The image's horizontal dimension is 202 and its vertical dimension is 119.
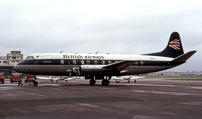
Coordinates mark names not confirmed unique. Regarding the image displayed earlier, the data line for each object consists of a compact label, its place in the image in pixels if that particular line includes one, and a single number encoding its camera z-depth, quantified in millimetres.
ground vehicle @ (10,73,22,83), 42844
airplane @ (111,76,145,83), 51906
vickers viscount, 31266
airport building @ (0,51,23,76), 139300
